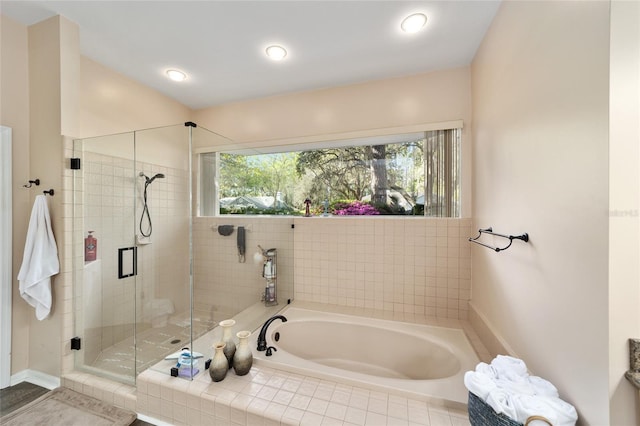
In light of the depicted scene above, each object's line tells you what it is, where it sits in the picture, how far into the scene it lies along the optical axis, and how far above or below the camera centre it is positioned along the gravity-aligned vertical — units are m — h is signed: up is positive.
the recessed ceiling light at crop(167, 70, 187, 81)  2.18 +1.31
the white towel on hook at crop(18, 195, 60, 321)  1.55 -0.34
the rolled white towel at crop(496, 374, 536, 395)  0.94 -0.73
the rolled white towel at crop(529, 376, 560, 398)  0.92 -0.72
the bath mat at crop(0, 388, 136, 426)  1.34 -1.21
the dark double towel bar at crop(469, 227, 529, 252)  1.17 -0.14
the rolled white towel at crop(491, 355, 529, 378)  1.04 -0.71
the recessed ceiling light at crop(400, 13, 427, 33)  1.55 +1.30
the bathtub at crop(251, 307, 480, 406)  1.36 -1.04
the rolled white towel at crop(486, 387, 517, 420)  0.86 -0.74
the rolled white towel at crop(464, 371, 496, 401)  0.94 -0.72
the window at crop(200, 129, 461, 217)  2.11 +0.34
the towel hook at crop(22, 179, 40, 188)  1.64 +0.21
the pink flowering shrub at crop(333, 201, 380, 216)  2.45 +0.03
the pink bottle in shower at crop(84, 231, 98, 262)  1.77 -0.28
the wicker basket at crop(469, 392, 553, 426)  0.85 -0.81
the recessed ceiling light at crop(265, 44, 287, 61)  1.84 +1.30
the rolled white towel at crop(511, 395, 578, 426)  0.82 -0.72
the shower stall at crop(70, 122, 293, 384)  1.70 -0.35
